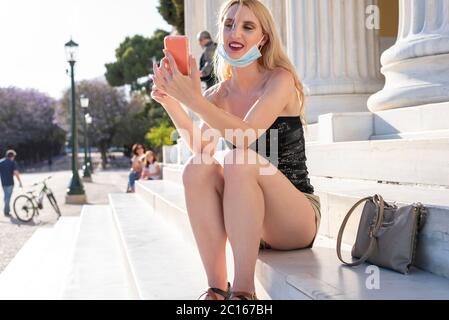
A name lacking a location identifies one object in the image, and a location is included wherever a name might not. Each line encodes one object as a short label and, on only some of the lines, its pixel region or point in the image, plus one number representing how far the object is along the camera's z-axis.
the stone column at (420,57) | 4.09
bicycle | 11.75
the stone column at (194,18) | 12.30
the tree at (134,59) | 50.50
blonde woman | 2.30
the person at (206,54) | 7.59
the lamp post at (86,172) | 27.16
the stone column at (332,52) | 6.37
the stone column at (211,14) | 9.75
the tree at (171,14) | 24.27
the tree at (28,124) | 56.56
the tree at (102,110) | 51.97
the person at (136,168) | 14.95
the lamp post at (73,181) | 16.11
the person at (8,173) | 13.02
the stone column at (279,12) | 7.58
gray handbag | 2.28
